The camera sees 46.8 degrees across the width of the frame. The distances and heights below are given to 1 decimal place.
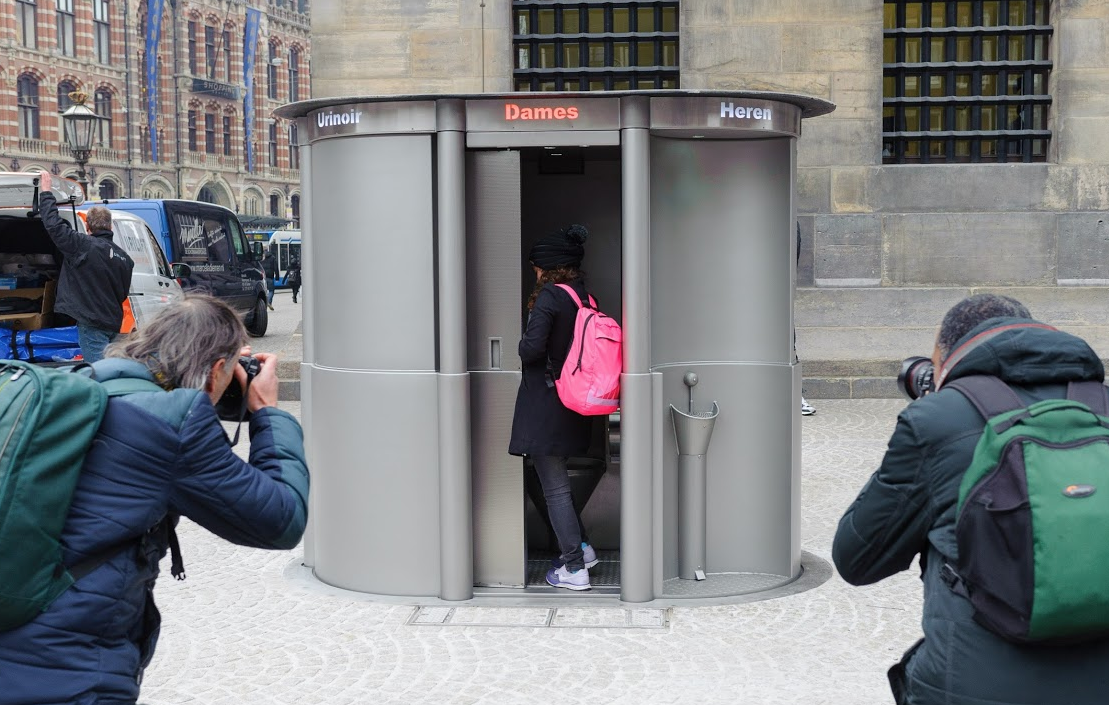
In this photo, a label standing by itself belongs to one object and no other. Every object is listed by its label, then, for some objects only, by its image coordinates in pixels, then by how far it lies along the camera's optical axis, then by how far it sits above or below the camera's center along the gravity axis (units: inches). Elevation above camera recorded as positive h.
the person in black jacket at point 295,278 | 1237.1 -26.7
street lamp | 851.4 +82.5
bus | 1737.2 +5.9
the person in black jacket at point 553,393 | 218.5 -24.4
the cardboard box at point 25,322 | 473.1 -26.0
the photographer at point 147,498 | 91.8 -18.8
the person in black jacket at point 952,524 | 93.5 -21.6
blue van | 818.8 +2.4
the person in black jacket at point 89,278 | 390.0 -7.9
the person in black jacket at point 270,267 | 949.2 -11.6
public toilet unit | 215.9 -15.3
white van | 438.9 +0.2
